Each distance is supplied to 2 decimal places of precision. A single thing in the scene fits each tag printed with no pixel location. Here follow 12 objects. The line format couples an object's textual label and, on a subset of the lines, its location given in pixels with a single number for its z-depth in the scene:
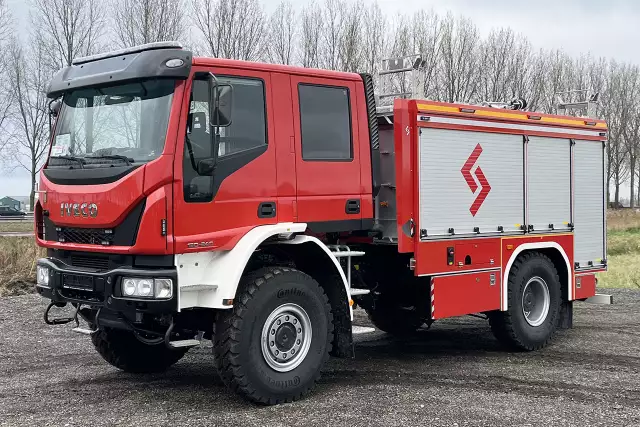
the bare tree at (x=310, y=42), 30.59
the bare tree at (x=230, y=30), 27.78
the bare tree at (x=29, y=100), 31.41
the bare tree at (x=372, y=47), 30.69
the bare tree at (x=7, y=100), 33.53
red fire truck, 5.84
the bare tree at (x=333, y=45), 30.61
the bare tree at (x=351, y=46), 30.52
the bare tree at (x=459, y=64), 33.12
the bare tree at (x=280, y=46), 29.38
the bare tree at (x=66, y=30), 29.28
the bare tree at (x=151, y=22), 27.14
